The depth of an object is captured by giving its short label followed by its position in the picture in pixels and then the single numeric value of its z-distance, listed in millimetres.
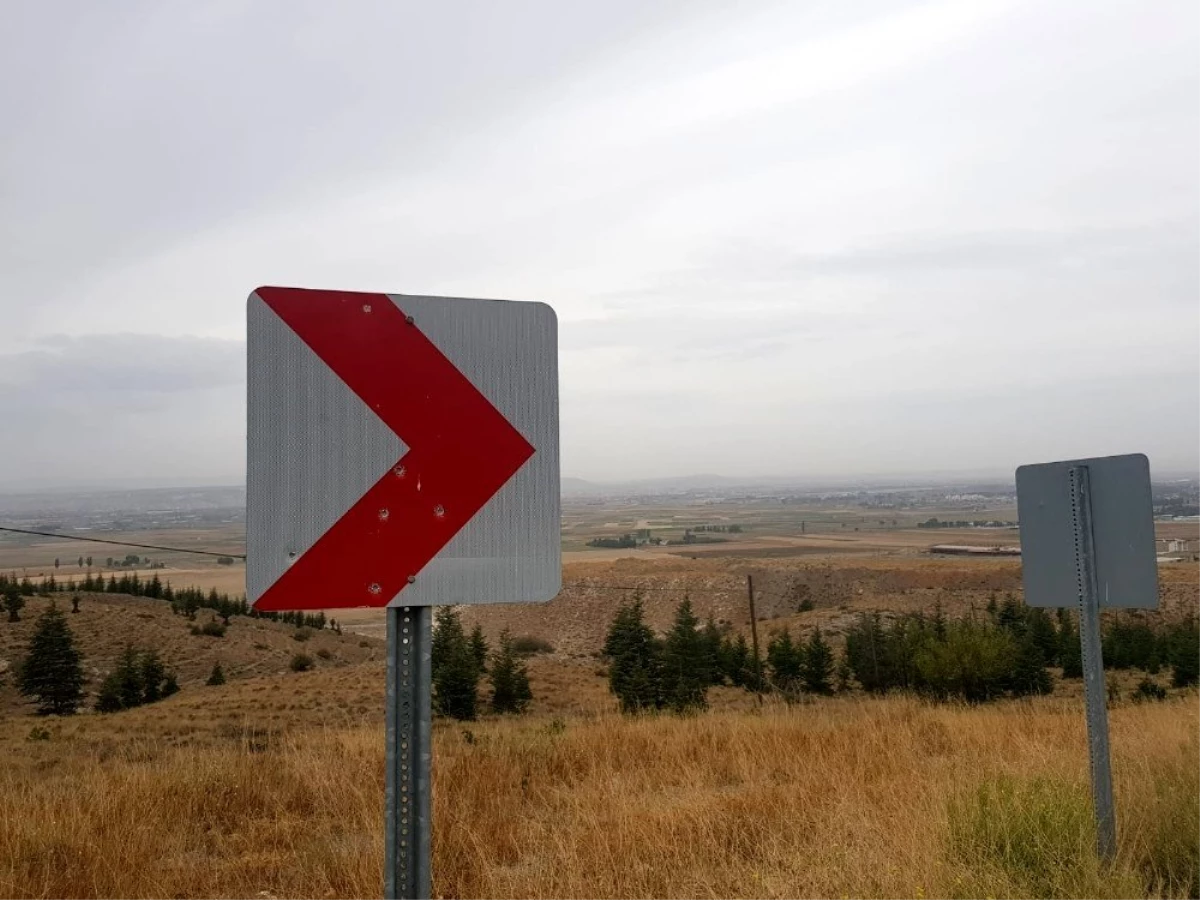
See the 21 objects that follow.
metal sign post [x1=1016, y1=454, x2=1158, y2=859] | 3564
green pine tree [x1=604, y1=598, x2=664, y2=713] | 26203
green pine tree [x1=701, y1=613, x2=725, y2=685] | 32062
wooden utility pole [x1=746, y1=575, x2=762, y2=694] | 26898
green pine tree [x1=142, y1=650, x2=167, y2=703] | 32031
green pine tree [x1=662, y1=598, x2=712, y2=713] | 25875
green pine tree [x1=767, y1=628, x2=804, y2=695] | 30141
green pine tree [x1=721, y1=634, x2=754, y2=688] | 32938
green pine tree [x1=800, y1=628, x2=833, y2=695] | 29438
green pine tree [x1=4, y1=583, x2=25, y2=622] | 42772
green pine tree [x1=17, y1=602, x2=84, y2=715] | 32406
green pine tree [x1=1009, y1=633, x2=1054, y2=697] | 25438
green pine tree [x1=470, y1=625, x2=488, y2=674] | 30583
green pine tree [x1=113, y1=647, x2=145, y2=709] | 31141
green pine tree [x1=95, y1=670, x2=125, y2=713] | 31125
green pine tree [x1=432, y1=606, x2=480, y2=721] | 24281
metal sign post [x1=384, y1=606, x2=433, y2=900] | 1671
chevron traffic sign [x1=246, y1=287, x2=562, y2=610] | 1703
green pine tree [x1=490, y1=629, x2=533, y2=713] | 25656
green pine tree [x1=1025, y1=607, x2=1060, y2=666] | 33062
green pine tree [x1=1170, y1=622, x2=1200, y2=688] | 26594
